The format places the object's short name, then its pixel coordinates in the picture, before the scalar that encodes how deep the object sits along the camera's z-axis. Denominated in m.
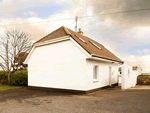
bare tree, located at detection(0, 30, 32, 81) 20.62
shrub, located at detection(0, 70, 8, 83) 20.54
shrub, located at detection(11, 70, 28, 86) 18.08
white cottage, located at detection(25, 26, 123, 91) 11.03
